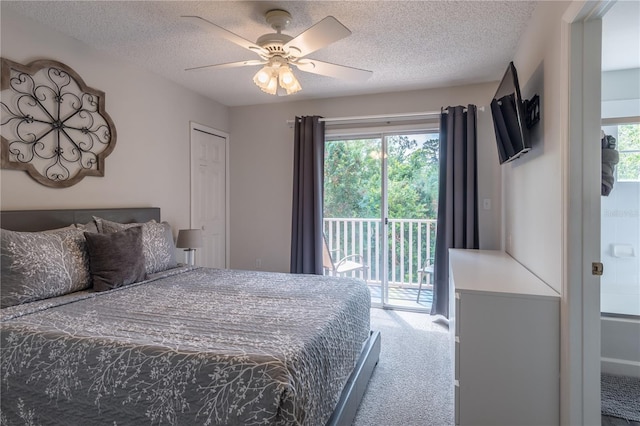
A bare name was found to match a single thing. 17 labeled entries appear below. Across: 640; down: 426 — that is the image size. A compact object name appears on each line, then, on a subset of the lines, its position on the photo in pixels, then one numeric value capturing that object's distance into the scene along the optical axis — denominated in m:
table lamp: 3.28
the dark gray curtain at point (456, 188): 3.39
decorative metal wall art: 2.14
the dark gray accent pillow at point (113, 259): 2.12
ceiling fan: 1.88
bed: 1.17
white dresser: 1.61
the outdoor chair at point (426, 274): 3.84
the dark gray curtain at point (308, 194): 3.86
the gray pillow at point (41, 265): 1.75
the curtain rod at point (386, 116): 3.56
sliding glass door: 3.79
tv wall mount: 2.02
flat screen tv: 1.96
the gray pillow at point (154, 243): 2.49
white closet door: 3.84
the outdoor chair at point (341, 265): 3.87
